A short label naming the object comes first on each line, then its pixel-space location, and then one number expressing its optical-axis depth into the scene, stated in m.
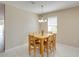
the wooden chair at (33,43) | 2.19
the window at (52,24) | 3.93
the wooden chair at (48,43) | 2.18
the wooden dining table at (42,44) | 2.15
